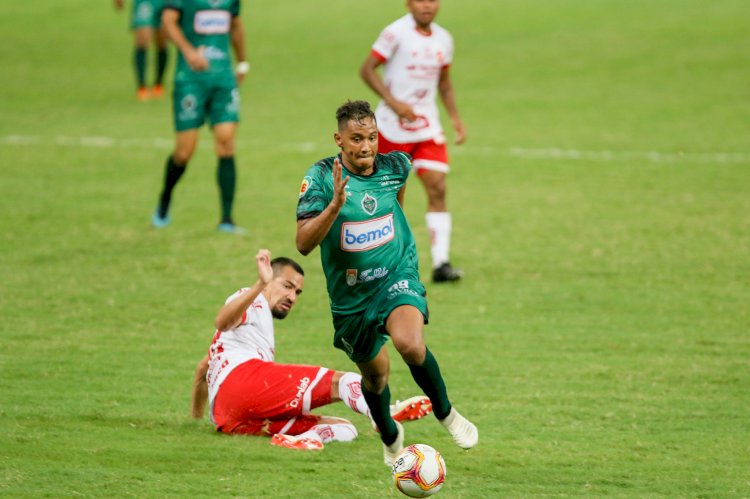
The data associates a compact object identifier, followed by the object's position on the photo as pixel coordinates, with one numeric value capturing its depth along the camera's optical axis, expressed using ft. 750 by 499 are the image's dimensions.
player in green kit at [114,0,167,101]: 139.33
